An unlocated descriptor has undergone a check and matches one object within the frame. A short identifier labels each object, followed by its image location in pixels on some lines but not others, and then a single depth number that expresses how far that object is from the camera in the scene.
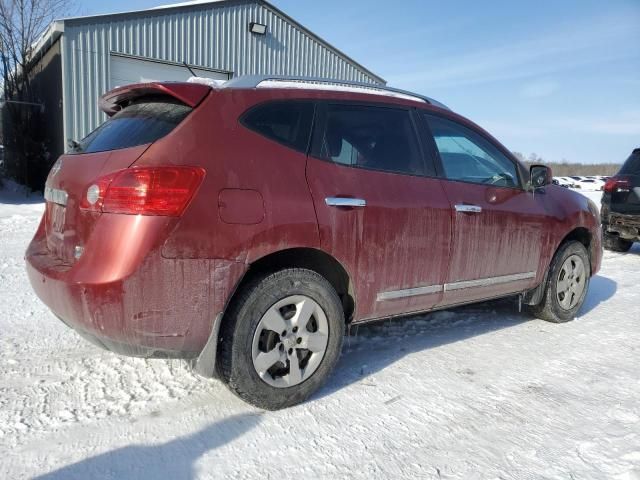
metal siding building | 11.42
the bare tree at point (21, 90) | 13.33
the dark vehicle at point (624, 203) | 7.82
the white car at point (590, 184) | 40.43
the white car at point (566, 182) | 42.62
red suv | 2.36
